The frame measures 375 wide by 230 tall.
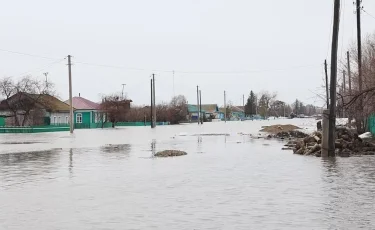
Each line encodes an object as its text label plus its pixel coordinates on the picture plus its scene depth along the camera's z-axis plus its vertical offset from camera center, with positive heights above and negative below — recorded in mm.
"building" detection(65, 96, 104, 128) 90500 +1703
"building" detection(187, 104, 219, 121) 163675 +3302
